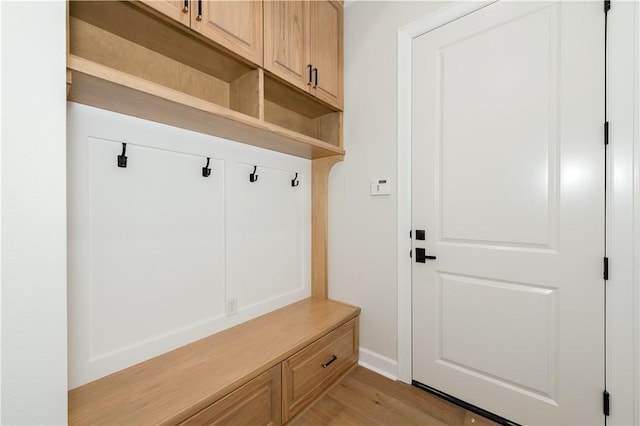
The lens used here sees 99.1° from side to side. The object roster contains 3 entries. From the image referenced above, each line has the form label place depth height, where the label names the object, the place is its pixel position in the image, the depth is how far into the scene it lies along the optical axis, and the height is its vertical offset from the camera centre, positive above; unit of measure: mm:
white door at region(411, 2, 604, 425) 1264 +8
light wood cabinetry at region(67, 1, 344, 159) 1035 +688
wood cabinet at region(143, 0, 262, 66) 1105 +848
